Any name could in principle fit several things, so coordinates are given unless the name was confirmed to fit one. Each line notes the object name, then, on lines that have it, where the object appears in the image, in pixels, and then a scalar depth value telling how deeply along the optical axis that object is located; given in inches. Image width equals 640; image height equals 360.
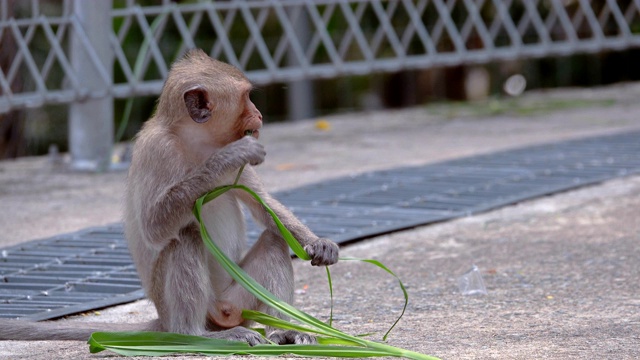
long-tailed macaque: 305.3
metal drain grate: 394.0
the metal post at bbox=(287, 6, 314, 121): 930.7
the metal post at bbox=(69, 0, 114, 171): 637.9
